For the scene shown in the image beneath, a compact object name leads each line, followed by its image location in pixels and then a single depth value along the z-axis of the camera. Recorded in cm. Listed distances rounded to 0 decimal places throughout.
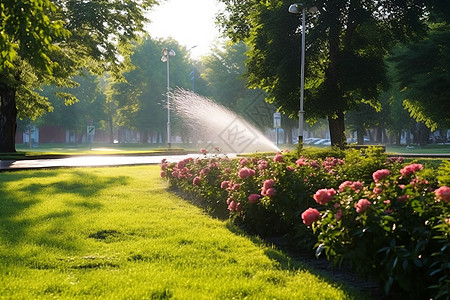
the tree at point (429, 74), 2362
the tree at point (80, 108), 7244
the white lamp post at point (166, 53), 3696
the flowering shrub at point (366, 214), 385
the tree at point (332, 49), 2342
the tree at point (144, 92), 6844
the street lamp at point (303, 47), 2167
